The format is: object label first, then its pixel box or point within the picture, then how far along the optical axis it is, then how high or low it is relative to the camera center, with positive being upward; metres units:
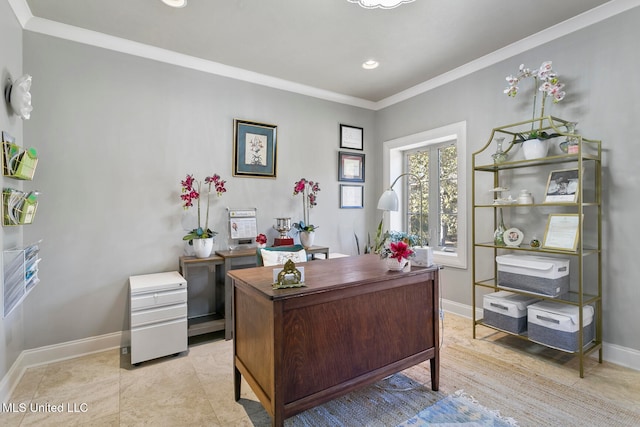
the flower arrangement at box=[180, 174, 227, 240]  2.95 +0.21
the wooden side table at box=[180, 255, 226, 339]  2.82 -1.02
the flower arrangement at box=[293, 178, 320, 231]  3.69 +0.25
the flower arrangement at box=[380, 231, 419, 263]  1.94 -0.21
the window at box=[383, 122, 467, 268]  3.45 +0.35
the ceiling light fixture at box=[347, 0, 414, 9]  2.16 +1.47
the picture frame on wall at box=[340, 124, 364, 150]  4.20 +1.05
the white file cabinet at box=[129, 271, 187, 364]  2.42 -0.83
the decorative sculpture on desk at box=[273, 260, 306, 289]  1.60 -0.33
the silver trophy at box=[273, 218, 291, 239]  3.47 -0.14
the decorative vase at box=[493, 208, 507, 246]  2.85 -0.19
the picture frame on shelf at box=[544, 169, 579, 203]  2.39 +0.22
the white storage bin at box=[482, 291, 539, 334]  2.64 -0.84
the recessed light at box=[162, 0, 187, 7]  2.25 +1.53
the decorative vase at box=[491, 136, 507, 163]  2.82 +0.54
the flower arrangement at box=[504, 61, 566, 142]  2.56 +1.10
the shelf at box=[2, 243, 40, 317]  1.89 -0.40
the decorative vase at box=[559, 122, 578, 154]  2.41 +0.57
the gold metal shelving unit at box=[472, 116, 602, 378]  2.36 +0.05
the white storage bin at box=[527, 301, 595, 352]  2.28 -0.84
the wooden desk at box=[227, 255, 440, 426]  1.53 -0.65
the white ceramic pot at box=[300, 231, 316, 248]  3.58 -0.28
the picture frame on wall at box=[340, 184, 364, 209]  4.20 +0.24
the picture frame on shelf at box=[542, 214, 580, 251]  2.33 -0.14
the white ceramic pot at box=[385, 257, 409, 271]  1.96 -0.31
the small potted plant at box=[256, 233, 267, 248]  3.23 -0.26
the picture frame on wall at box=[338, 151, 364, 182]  4.18 +0.65
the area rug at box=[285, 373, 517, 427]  1.78 -1.18
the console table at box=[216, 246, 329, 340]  2.93 -0.49
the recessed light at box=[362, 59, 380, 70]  3.20 +1.57
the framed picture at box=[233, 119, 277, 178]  3.39 +0.72
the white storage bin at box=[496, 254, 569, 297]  2.43 -0.49
